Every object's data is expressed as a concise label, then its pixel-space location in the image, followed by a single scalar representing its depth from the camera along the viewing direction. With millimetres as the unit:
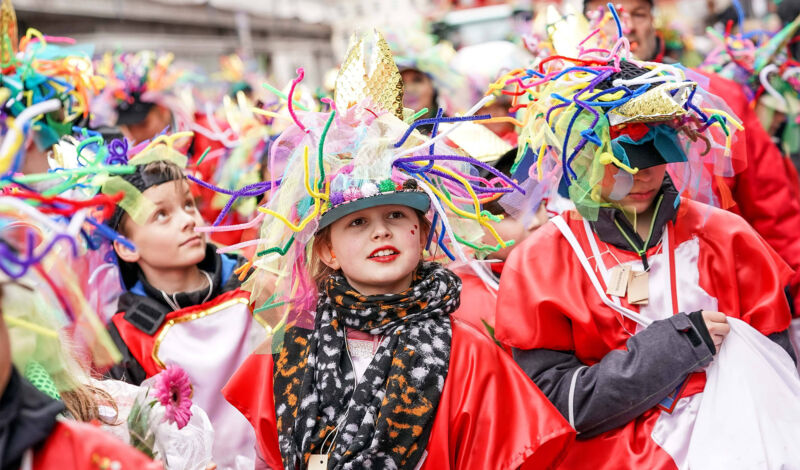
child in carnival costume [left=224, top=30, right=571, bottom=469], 2455
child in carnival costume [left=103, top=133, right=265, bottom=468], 3451
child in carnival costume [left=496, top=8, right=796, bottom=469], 2613
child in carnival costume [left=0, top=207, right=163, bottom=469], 1576
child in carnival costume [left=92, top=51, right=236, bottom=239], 6105
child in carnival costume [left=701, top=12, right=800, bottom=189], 4875
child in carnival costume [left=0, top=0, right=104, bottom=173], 4188
